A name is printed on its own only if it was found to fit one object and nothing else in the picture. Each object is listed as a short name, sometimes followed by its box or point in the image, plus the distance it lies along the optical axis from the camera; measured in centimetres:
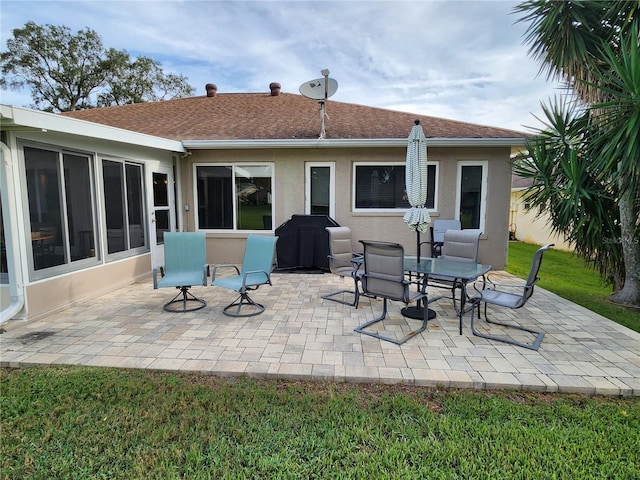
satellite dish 844
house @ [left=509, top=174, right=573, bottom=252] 1550
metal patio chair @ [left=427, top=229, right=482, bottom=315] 516
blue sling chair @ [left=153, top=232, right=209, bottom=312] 510
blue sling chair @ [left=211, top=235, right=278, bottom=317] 484
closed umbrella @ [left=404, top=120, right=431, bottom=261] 480
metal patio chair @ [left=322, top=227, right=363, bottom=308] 555
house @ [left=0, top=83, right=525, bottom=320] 549
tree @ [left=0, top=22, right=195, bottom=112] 2080
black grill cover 771
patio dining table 412
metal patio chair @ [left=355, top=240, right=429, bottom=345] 388
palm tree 508
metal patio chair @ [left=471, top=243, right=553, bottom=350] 385
